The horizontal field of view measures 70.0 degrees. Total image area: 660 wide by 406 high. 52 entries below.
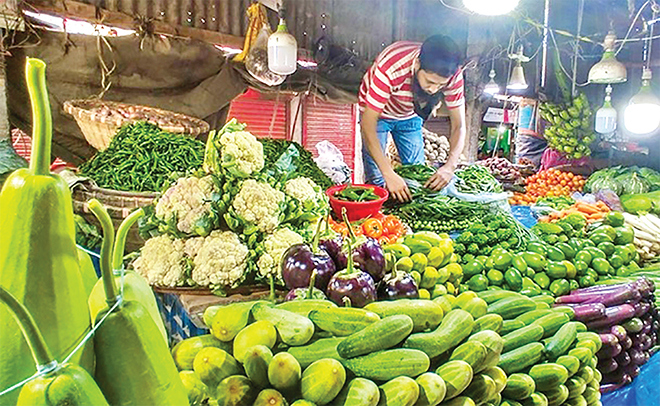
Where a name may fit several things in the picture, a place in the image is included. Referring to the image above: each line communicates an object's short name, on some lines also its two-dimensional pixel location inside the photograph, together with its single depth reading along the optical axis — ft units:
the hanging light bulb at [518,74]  21.48
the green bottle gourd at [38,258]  1.89
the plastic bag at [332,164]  15.80
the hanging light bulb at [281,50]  11.80
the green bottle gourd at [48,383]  1.68
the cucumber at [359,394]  3.10
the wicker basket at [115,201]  7.79
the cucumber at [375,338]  3.42
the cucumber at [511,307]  5.40
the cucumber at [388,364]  3.34
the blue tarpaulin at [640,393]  6.26
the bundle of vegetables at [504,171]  25.52
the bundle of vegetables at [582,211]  14.64
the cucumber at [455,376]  3.45
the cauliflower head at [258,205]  6.15
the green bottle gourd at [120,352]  2.00
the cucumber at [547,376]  4.61
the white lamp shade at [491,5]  10.23
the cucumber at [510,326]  4.99
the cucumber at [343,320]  3.61
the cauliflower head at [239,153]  6.26
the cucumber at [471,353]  3.63
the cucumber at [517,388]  4.28
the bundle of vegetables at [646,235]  11.03
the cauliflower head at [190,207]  6.12
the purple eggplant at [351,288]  4.22
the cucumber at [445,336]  3.63
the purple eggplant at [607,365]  6.23
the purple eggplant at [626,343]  6.48
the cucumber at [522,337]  4.77
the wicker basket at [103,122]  10.49
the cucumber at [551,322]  5.39
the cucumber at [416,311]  3.86
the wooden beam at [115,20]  11.39
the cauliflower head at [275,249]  6.10
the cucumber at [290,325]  3.51
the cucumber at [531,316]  5.38
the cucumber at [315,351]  3.39
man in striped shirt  10.97
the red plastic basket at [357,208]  8.54
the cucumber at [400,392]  3.18
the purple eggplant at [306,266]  4.69
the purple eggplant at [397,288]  4.62
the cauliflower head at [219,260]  5.88
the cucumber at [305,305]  3.88
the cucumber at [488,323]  4.21
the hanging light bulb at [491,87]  23.33
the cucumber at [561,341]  5.03
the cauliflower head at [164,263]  6.05
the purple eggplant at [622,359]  6.49
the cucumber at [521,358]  4.50
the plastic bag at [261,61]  13.07
